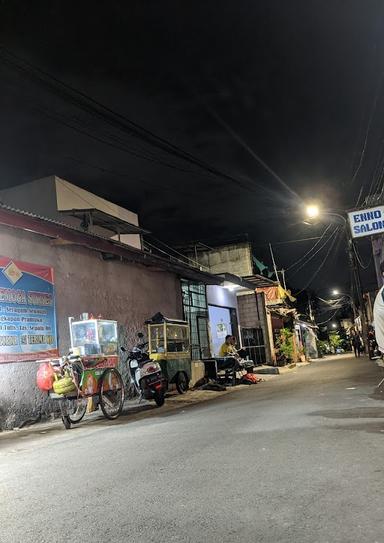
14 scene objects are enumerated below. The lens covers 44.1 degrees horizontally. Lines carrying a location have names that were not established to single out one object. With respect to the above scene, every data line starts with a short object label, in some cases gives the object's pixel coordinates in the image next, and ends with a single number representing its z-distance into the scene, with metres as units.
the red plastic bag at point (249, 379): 17.42
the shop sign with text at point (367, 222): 13.97
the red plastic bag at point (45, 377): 8.90
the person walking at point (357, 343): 31.20
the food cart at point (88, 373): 9.11
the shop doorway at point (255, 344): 26.38
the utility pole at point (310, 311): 56.25
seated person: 17.69
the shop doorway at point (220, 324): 22.20
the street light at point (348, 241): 19.09
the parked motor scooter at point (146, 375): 11.36
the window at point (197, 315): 19.56
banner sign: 9.92
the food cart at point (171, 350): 13.91
